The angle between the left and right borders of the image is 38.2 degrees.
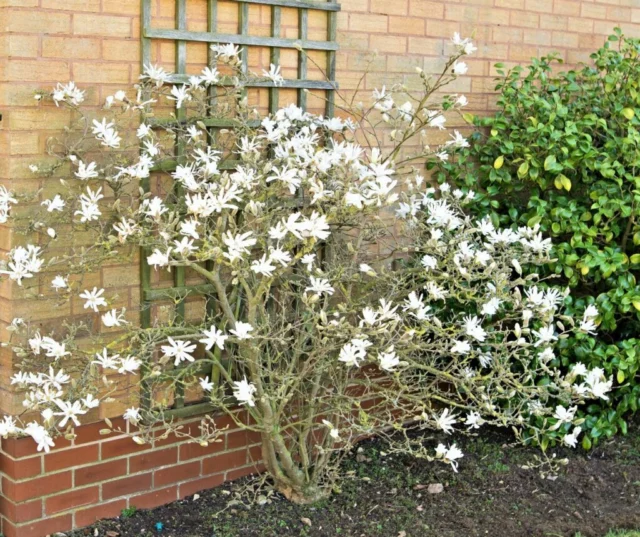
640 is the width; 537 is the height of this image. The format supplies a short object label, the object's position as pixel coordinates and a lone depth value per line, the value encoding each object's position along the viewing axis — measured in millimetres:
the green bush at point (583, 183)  4270
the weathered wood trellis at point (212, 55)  3496
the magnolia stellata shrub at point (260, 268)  3135
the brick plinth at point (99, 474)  3383
